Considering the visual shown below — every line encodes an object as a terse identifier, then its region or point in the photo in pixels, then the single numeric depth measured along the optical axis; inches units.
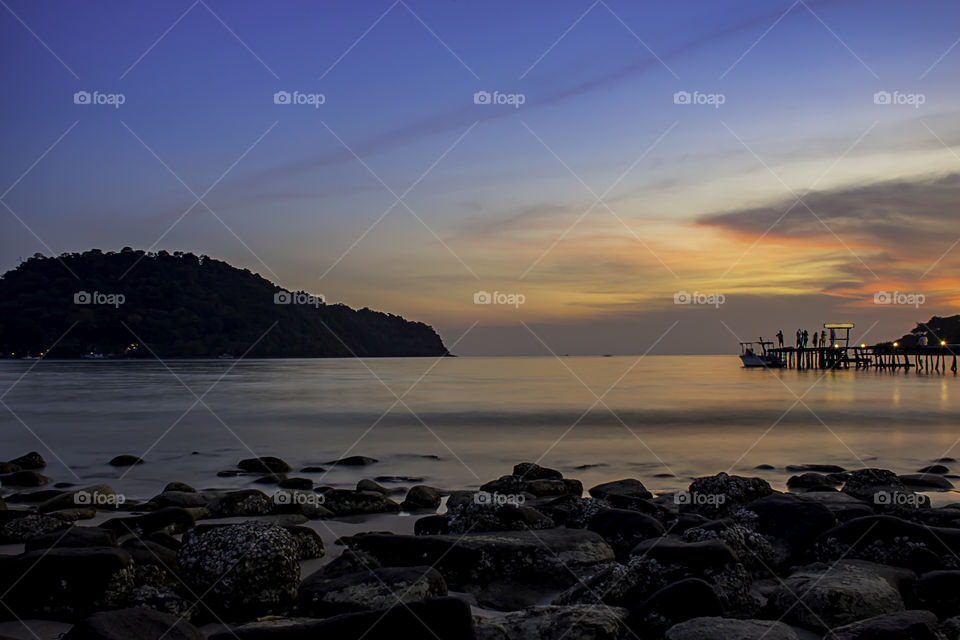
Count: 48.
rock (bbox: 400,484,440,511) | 447.8
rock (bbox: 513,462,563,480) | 548.1
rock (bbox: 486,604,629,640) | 207.4
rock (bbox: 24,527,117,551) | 283.4
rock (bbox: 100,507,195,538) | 352.5
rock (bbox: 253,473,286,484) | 553.6
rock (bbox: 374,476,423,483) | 574.1
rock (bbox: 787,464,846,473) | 624.5
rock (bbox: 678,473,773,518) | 420.2
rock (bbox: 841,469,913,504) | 447.5
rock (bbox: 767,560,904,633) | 232.1
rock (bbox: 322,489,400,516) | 417.4
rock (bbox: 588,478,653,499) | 469.7
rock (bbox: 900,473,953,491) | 527.8
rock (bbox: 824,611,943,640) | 194.9
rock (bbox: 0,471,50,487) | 543.5
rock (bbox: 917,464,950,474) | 604.1
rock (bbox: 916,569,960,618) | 239.1
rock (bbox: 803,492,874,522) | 366.0
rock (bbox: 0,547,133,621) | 238.2
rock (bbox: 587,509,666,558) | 323.6
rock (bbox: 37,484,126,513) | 425.4
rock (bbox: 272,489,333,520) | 407.8
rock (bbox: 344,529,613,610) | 275.7
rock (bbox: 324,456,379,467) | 667.4
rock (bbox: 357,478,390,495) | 486.8
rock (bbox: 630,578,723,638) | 217.0
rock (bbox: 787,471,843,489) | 533.6
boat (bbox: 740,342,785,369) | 4117.1
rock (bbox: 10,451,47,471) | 619.5
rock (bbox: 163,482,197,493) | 489.7
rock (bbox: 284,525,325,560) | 311.8
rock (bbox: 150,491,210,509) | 429.7
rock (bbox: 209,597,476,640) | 192.9
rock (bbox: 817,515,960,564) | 291.3
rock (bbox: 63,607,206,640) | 186.2
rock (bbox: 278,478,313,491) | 529.0
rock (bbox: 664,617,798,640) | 195.8
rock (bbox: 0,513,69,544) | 330.6
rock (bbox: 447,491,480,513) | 442.6
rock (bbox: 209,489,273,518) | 401.1
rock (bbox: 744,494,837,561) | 318.7
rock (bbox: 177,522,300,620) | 251.6
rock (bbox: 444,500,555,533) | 339.6
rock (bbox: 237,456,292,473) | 620.8
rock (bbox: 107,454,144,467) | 653.3
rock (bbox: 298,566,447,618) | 236.8
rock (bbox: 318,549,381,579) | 272.7
